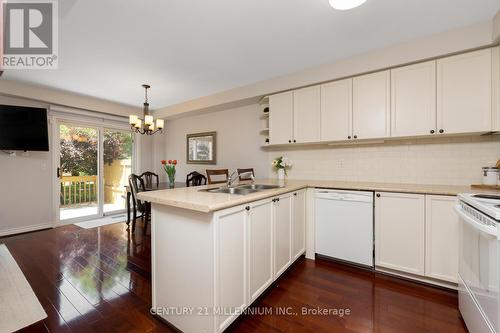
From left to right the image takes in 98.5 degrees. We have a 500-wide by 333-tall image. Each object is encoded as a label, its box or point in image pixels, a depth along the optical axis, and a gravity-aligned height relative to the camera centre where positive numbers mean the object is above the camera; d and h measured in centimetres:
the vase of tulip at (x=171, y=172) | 362 -11
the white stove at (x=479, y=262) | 110 -58
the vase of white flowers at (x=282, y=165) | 330 +0
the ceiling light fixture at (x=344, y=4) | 157 +119
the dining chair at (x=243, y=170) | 336 -8
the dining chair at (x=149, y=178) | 392 -26
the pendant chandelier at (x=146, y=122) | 327 +68
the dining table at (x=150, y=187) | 345 -36
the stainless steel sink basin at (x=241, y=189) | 203 -24
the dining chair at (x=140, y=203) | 346 -62
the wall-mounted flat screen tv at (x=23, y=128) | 330 +60
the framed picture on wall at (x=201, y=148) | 442 +38
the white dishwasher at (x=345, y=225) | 228 -67
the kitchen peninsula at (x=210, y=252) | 132 -61
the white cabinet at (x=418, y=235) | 192 -67
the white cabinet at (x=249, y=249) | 136 -66
